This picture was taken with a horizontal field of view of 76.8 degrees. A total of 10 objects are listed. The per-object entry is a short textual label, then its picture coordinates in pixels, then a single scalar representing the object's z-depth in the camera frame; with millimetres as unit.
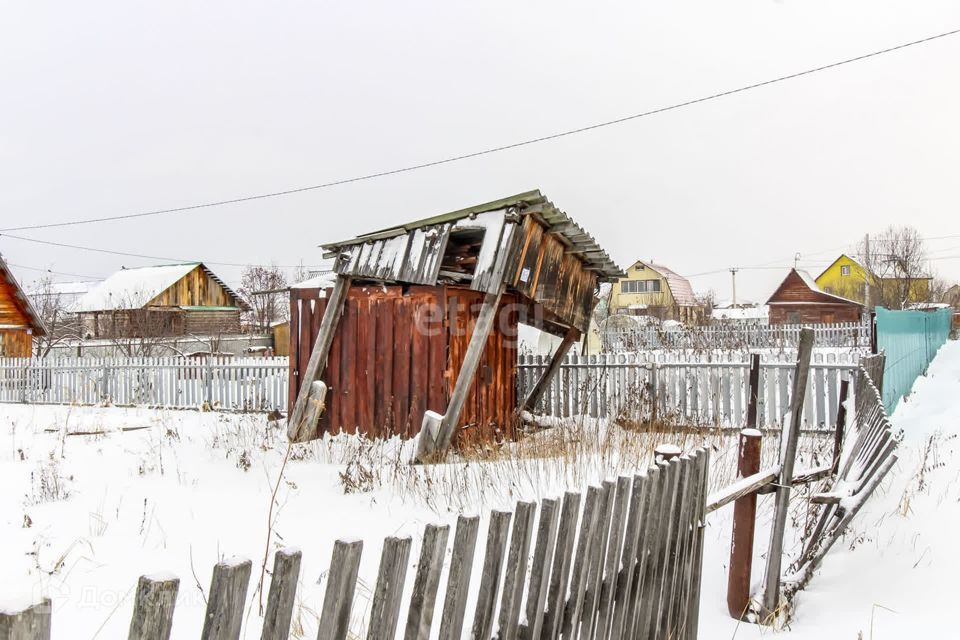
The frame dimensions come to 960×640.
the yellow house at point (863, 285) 44094
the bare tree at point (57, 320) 34481
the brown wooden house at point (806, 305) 45594
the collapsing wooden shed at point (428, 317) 7656
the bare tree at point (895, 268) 44825
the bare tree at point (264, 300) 54781
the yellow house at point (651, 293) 56656
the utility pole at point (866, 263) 48125
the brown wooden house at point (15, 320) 21641
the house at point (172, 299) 41469
